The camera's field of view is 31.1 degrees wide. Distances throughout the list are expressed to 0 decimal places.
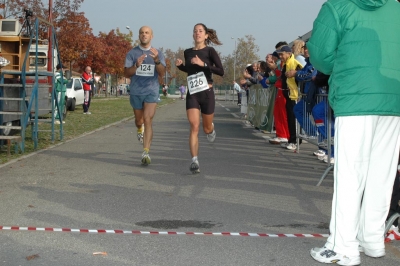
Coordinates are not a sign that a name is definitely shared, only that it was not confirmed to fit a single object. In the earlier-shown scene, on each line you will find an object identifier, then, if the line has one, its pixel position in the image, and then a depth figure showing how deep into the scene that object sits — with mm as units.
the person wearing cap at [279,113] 14789
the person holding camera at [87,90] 29359
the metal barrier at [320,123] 10008
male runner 10844
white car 30989
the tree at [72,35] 51562
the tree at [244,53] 99000
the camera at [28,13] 15327
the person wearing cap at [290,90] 13594
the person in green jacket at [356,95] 5031
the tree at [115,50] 73088
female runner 10062
